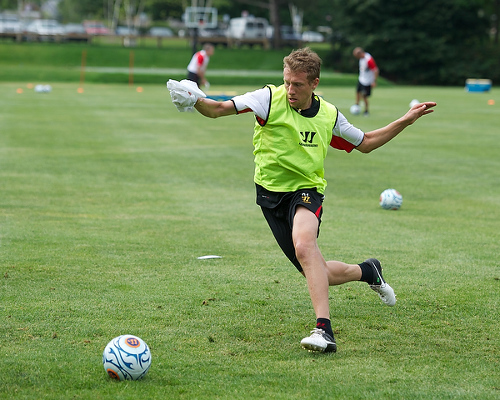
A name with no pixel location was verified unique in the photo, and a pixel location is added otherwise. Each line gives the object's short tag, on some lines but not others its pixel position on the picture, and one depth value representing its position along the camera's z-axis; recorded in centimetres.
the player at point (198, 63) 2792
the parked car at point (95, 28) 8162
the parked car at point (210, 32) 7275
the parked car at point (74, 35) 6850
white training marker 782
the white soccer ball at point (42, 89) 3466
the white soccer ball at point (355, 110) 2664
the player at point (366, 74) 2677
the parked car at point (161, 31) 8700
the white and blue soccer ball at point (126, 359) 446
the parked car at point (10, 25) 6825
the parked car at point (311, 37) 8329
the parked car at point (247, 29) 7344
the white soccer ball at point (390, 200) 1097
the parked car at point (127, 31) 8312
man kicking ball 522
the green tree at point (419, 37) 6091
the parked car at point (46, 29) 6857
